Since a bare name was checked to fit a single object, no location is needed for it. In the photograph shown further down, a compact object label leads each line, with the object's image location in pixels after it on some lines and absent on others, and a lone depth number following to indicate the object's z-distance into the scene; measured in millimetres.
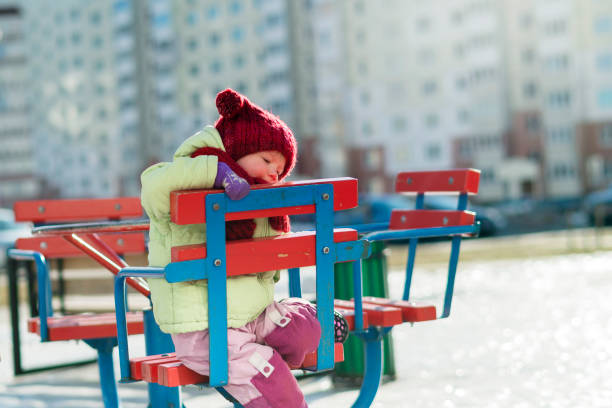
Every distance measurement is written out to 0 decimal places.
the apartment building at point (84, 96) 101750
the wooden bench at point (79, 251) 5078
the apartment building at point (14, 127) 112562
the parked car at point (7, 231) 25719
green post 6695
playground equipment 3215
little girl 3291
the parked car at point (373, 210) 25547
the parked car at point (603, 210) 35906
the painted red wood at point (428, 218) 4742
